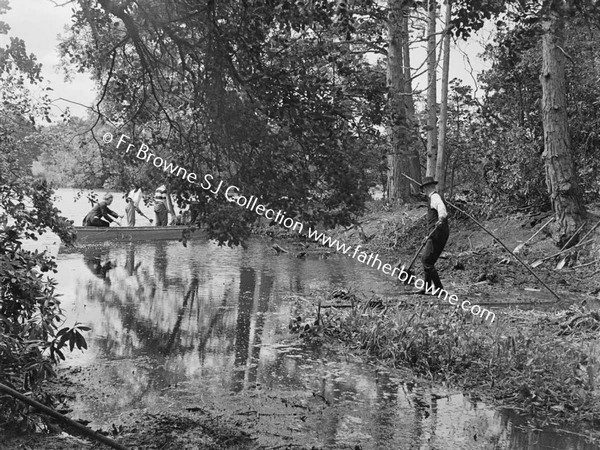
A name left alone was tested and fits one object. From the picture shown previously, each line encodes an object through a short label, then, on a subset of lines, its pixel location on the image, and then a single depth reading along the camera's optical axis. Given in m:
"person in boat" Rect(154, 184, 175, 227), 25.22
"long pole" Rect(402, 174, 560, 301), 11.88
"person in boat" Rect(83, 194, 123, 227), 22.45
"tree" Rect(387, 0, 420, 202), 21.16
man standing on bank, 12.20
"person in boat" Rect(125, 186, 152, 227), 24.98
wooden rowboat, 21.98
